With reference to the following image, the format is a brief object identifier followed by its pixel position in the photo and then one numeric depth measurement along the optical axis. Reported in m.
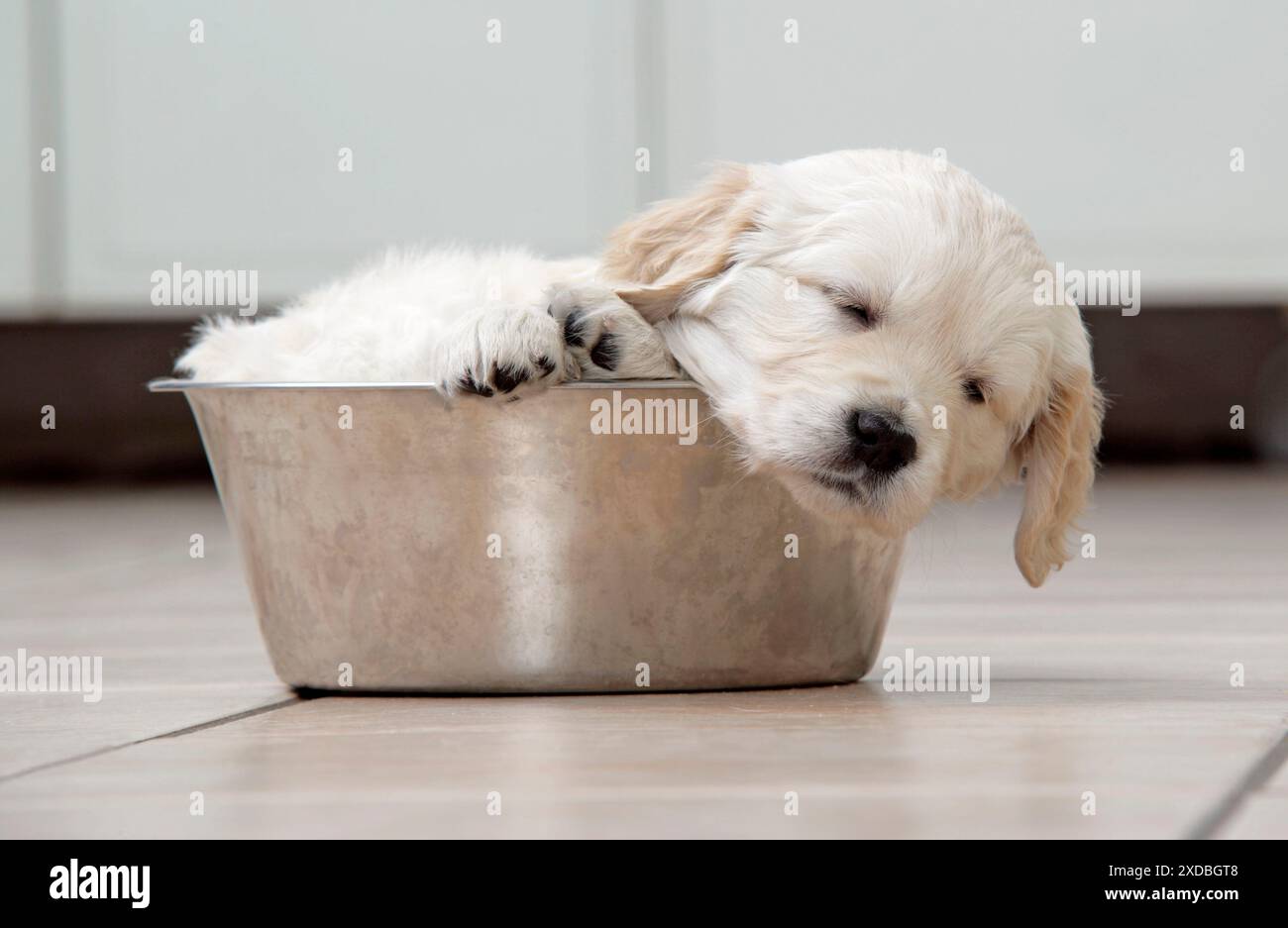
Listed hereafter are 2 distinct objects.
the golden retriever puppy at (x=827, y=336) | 1.27
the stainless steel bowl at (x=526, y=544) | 1.27
